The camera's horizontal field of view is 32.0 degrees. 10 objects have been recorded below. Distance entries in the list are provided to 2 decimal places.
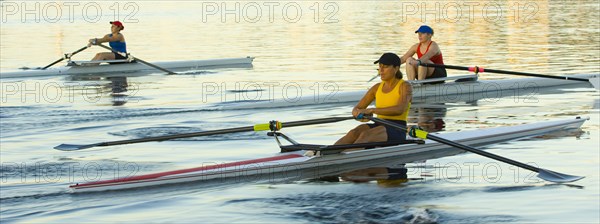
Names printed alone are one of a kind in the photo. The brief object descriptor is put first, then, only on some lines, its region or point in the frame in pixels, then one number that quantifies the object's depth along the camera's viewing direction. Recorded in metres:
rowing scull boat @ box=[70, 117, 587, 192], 10.85
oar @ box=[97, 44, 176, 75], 24.48
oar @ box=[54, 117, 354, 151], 11.71
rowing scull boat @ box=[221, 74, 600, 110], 18.30
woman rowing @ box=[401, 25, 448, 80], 17.77
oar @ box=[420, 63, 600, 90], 17.66
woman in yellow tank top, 11.75
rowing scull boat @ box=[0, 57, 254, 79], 24.01
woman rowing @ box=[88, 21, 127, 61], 24.25
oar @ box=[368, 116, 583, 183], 10.99
